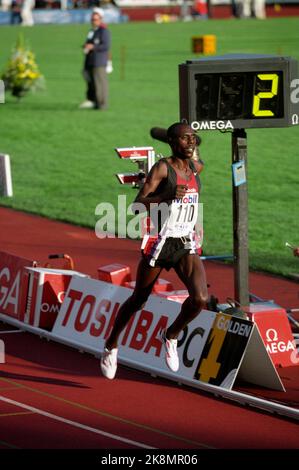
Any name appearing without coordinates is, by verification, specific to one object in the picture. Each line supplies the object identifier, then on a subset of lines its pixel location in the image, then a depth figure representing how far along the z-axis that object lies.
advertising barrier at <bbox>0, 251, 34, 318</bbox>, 14.38
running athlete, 11.23
